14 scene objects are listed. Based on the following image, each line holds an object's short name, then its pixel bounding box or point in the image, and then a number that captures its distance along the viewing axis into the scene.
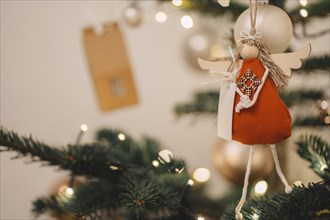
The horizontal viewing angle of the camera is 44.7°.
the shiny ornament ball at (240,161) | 0.77
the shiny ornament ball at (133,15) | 0.89
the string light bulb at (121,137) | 0.62
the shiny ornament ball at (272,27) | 0.45
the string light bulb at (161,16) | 0.70
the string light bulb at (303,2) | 0.56
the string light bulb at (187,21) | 0.54
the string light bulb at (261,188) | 0.54
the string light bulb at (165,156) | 0.51
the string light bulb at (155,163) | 0.56
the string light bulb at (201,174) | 0.60
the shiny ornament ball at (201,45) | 0.94
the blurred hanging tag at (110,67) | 0.92
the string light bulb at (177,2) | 0.61
